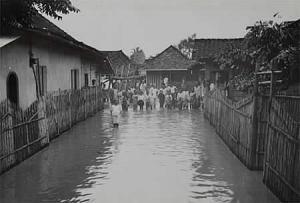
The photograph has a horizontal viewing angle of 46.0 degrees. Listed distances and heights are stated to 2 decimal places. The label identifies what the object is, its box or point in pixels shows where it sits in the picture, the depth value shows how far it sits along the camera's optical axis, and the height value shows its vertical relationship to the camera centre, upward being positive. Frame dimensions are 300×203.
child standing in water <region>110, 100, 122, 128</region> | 14.36 -1.43
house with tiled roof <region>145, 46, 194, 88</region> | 35.97 +0.88
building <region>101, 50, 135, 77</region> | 44.78 +1.93
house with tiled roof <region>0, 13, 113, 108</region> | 9.23 +0.56
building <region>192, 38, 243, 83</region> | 19.61 +1.28
